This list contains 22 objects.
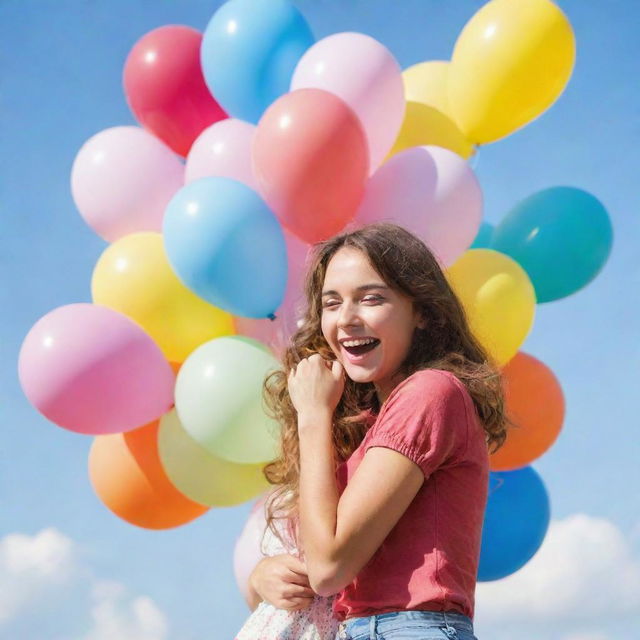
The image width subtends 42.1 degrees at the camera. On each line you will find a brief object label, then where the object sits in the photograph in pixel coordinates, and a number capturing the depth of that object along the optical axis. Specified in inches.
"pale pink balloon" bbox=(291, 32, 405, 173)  146.1
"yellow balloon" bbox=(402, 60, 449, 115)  173.5
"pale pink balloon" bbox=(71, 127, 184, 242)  164.4
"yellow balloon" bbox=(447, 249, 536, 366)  142.6
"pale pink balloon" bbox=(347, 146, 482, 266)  139.6
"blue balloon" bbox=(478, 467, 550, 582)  155.2
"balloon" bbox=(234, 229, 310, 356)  142.9
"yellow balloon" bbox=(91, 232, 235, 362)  149.7
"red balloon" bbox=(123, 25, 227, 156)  171.8
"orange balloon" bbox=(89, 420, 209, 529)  156.2
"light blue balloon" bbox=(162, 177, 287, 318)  134.3
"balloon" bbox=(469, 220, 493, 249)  171.9
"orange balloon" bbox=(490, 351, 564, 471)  155.5
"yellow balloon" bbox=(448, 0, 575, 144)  153.7
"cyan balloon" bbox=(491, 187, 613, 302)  160.4
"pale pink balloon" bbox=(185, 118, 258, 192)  152.6
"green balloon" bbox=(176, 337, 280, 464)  134.6
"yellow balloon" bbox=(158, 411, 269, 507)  147.1
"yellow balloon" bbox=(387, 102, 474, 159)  161.5
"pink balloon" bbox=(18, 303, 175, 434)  137.3
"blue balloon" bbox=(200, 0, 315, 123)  159.8
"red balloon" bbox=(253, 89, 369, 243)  133.0
